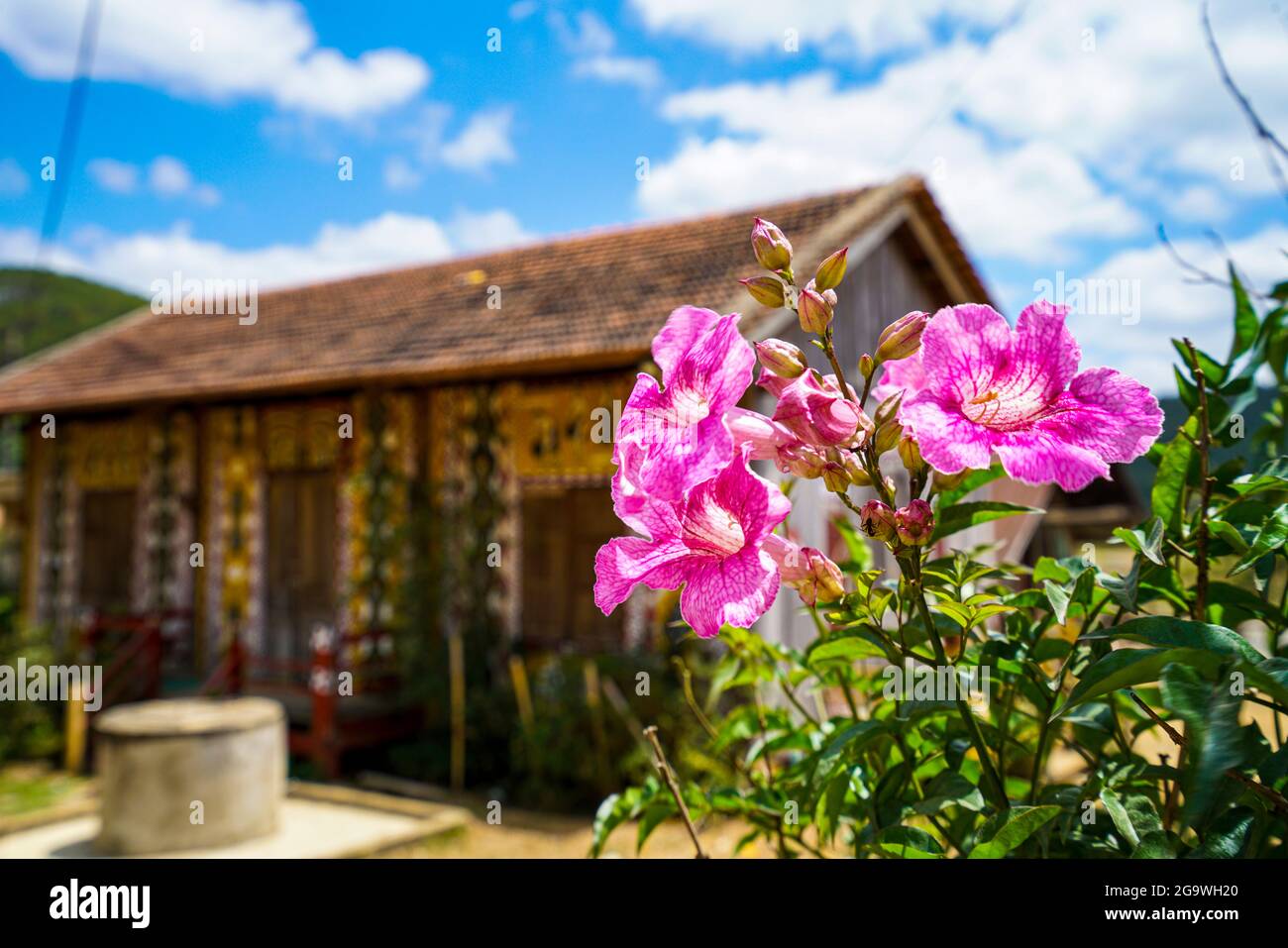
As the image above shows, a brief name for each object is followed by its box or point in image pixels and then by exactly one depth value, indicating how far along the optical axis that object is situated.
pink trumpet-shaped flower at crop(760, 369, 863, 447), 0.83
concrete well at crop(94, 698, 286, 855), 6.80
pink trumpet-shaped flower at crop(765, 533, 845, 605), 0.92
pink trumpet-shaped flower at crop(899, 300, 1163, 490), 0.78
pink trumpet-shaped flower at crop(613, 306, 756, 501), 0.77
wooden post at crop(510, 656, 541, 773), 8.59
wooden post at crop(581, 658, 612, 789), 8.43
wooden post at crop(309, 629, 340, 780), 9.23
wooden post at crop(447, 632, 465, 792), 8.96
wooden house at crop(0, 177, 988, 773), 9.47
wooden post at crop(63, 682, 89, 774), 10.05
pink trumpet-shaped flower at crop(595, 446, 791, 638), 0.83
